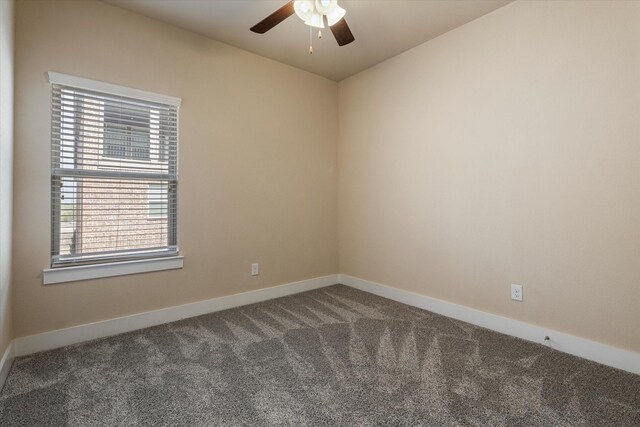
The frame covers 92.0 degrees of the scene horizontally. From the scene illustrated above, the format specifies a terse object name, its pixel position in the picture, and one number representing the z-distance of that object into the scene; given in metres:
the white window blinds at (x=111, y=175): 2.30
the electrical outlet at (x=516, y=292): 2.44
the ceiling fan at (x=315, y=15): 2.02
